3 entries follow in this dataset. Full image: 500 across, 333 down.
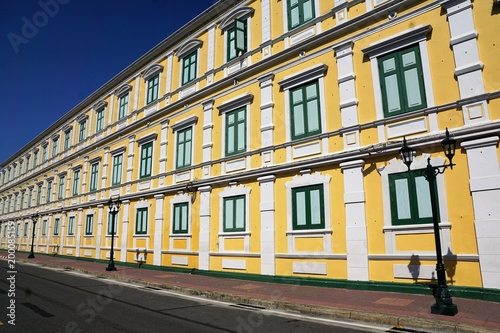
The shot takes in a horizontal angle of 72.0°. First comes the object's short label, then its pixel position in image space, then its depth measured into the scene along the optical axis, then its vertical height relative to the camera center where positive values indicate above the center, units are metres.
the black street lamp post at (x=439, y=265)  7.46 -0.84
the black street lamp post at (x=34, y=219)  29.55 +1.35
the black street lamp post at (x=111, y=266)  18.35 -1.74
